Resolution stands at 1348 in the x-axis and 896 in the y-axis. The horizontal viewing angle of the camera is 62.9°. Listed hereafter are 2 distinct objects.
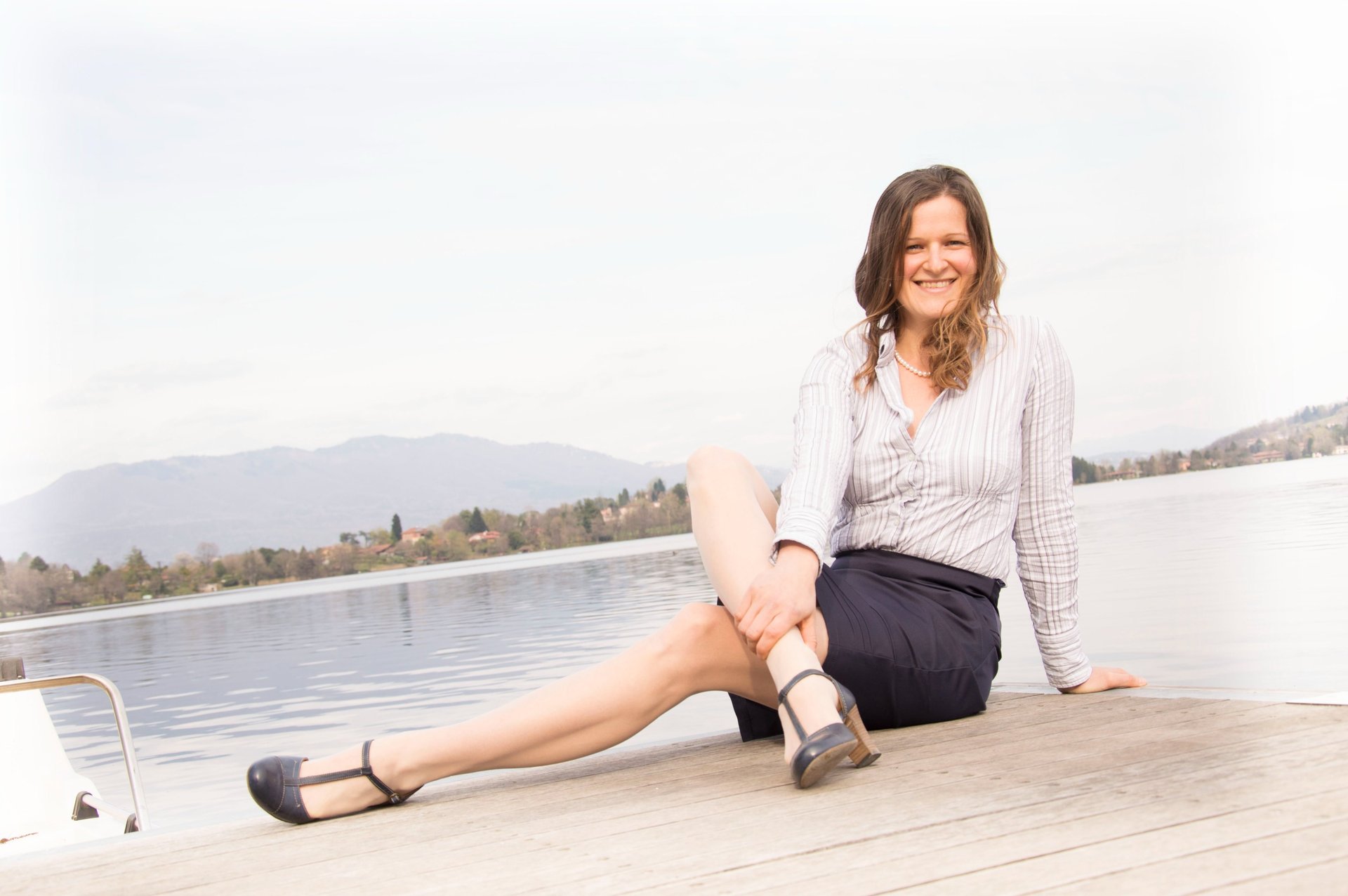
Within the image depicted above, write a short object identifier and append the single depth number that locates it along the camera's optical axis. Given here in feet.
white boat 11.50
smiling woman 5.64
